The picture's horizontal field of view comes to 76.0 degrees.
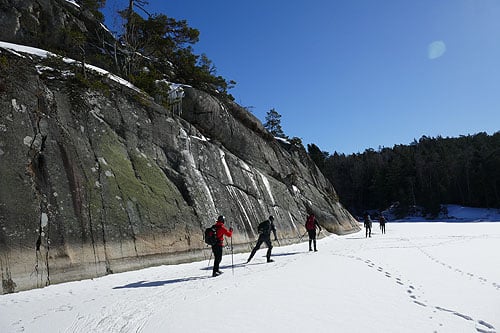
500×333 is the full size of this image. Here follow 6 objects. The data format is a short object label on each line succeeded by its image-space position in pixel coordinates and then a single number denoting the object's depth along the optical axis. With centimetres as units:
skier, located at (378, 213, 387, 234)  3032
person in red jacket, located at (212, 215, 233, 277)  1021
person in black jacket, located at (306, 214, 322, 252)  1714
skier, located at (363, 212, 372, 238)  2695
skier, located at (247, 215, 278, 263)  1299
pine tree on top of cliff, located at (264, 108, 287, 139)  6016
